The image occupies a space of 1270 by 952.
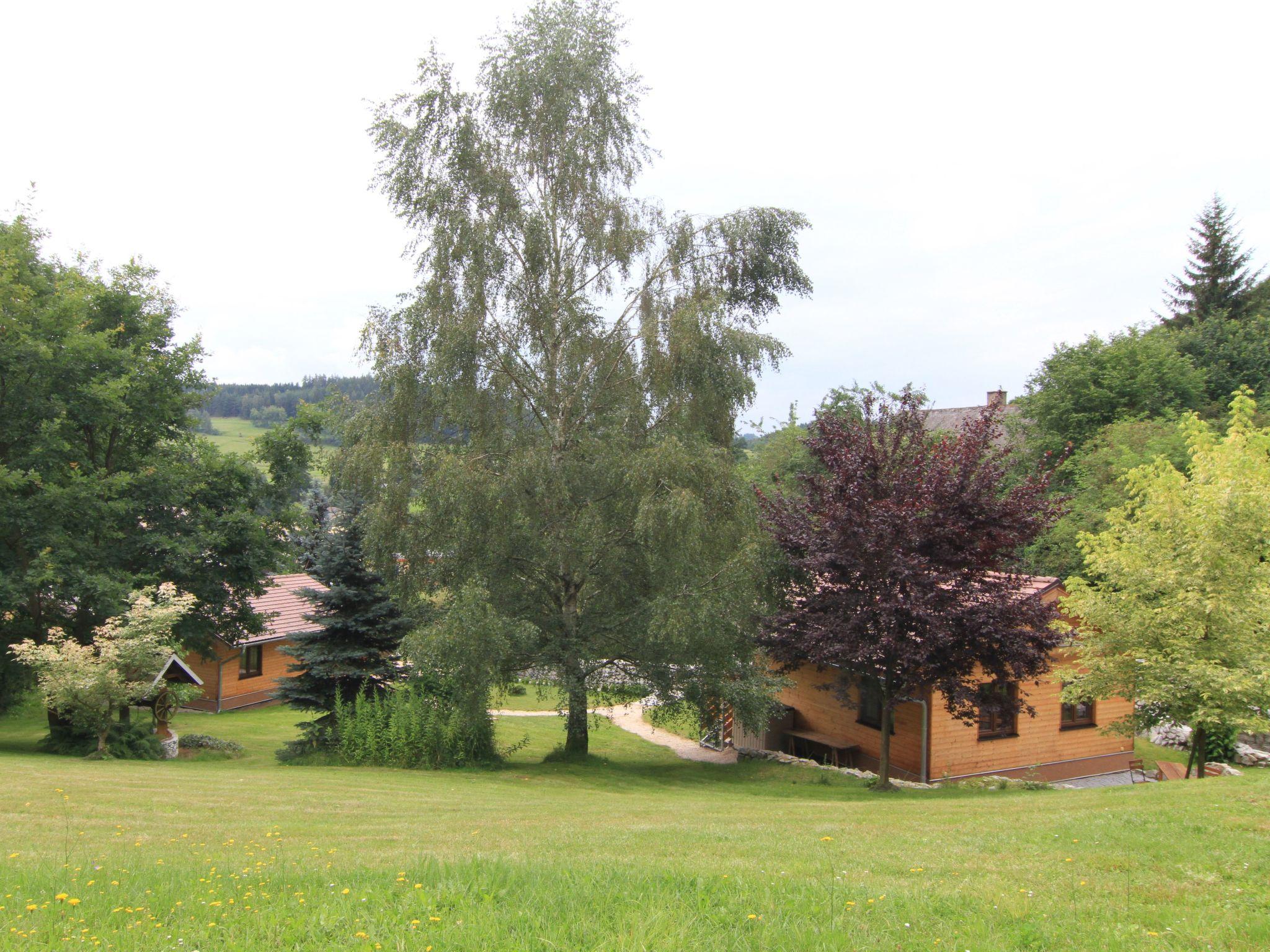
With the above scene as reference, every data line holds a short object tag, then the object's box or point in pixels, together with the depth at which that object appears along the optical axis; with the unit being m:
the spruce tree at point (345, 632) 19.39
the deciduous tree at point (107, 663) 14.69
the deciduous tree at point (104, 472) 16.67
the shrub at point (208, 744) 18.20
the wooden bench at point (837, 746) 19.42
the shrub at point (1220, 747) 16.92
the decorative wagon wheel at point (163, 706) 17.59
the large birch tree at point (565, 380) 15.69
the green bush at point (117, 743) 16.27
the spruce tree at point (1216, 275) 39.75
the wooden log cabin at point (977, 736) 17.38
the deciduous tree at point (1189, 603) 12.89
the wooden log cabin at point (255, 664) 26.16
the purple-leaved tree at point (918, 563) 13.73
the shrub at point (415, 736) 16.83
